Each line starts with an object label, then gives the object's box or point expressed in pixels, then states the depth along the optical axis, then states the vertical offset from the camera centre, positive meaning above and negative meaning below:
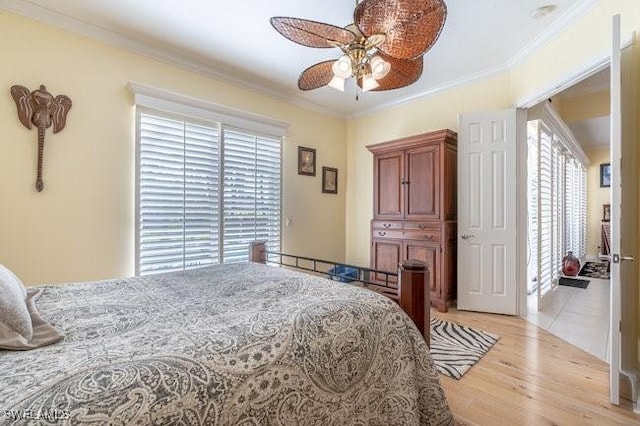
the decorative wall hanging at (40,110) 2.24 +0.80
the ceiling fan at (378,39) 1.47 +1.01
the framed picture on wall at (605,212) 6.14 +0.07
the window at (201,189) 2.82 +0.27
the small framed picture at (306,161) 4.06 +0.75
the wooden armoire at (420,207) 3.26 +0.09
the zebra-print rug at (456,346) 2.10 -1.06
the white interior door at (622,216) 1.66 +0.00
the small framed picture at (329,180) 4.40 +0.52
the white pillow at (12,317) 0.90 -0.33
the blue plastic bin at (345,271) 4.16 -0.81
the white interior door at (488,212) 3.05 +0.04
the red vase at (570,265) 4.78 -0.81
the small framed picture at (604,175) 6.20 +0.85
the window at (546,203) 3.33 +0.16
